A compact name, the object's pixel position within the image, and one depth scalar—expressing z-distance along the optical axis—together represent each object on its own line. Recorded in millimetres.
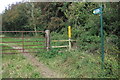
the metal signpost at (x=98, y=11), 4302
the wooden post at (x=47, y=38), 7418
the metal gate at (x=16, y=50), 6965
